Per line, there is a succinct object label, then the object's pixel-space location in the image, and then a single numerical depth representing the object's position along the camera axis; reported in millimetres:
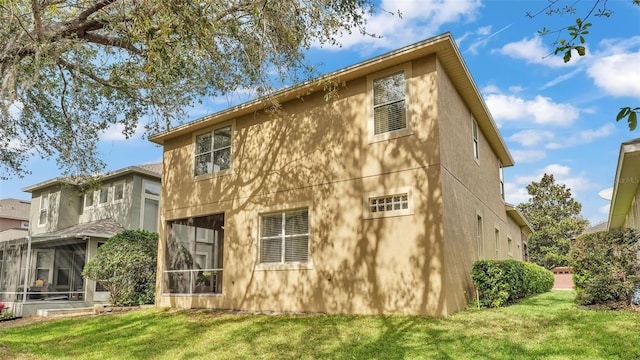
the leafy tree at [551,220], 36438
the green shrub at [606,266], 8672
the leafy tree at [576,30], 2729
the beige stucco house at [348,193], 9609
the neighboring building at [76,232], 18297
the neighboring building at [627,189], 8953
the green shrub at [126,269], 15148
